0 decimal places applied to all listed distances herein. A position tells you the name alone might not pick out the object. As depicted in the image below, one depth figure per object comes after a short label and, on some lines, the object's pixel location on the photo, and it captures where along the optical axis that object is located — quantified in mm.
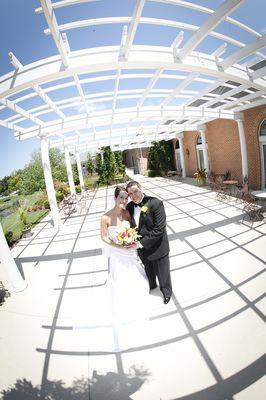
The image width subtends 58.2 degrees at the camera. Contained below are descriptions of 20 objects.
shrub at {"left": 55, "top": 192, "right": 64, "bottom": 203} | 17172
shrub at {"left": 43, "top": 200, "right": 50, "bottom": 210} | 16325
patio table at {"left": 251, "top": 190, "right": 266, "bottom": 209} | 7914
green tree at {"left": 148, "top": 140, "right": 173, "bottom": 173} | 23328
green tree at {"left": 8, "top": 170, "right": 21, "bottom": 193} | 70800
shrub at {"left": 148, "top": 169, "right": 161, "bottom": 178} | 25269
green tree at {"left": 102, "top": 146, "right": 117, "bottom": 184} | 23078
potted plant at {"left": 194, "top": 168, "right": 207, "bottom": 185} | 15297
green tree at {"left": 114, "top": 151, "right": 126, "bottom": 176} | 25691
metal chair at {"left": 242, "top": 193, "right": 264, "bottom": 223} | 7391
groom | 3859
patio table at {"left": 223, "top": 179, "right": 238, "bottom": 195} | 11716
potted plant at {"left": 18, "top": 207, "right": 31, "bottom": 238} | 9633
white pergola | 3531
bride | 3900
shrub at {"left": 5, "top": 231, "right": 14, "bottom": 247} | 9266
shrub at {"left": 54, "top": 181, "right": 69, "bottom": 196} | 19391
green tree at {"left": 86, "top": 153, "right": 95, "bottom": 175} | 35512
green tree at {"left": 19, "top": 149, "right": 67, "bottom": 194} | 26712
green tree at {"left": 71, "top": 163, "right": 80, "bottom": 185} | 26531
